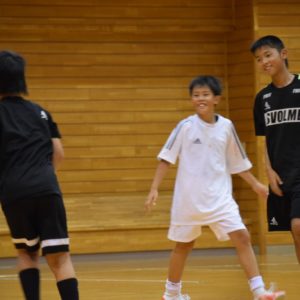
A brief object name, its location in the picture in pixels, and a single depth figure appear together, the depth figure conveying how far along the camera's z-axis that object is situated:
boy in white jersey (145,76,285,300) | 10.59
